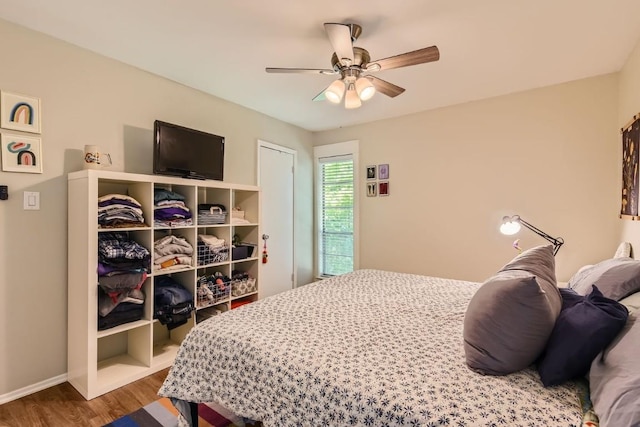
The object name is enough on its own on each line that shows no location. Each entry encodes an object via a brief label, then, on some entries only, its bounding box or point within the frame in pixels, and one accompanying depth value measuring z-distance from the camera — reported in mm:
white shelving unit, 2104
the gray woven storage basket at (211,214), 2857
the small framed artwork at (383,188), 4027
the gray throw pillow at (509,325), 1111
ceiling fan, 1851
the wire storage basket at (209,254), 2836
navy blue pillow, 1046
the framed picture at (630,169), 2162
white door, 3955
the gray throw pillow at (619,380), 794
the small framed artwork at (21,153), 2047
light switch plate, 2137
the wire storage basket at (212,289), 2822
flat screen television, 2562
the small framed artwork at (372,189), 4121
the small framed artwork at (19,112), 2035
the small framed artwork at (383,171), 4027
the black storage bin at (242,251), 3135
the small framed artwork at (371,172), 4130
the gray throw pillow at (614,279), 1409
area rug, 1860
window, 4359
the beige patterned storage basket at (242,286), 3114
